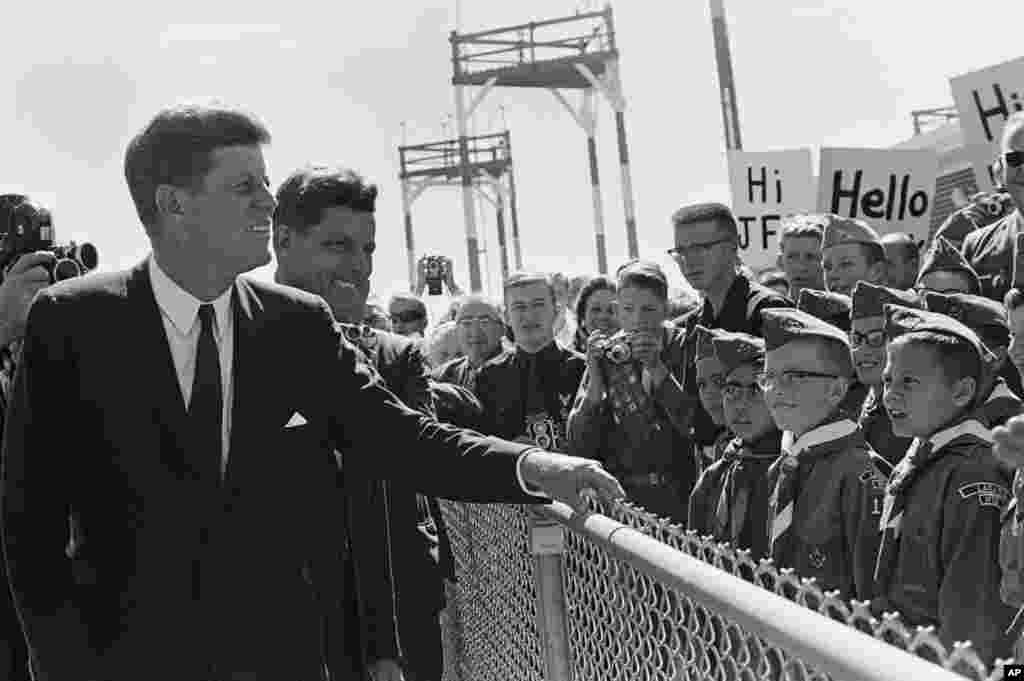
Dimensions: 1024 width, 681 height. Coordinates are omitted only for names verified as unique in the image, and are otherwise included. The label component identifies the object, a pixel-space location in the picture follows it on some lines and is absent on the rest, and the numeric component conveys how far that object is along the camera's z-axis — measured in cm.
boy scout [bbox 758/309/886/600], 378
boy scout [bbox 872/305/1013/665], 335
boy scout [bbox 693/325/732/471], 493
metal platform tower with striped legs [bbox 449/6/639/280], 3372
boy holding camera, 550
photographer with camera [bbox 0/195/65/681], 383
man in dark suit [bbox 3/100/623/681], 255
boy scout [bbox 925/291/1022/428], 489
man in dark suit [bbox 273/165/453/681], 326
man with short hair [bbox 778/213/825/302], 708
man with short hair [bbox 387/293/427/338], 936
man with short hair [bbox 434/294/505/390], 761
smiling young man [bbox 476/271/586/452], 677
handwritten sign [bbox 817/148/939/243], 888
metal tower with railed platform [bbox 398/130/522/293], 4603
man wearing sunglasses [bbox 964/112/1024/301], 489
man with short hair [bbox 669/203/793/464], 559
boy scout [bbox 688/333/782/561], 418
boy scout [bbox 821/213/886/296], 622
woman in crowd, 746
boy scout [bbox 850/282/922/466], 468
